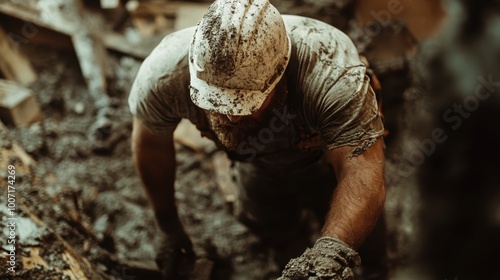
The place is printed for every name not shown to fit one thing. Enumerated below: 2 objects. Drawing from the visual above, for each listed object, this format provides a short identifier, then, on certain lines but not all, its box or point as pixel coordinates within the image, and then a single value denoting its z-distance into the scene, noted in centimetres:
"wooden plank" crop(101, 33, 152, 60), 449
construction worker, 205
